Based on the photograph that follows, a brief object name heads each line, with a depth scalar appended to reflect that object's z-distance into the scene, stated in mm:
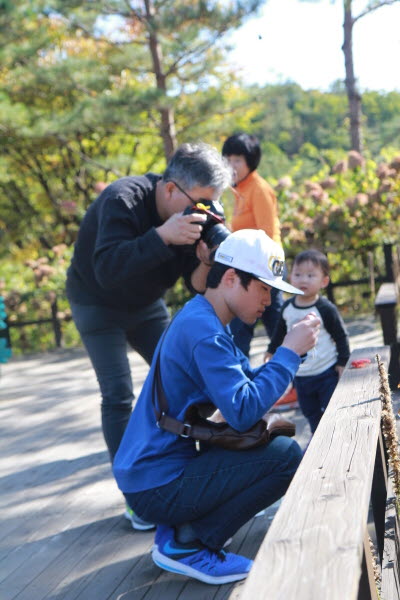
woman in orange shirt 4816
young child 4102
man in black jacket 3157
